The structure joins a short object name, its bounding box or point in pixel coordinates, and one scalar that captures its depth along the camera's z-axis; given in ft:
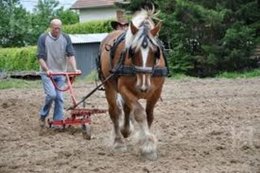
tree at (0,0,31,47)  136.15
